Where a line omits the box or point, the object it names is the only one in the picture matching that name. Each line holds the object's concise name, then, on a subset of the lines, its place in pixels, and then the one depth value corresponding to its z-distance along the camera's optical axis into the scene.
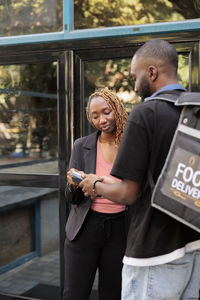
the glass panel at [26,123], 3.03
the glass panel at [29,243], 3.19
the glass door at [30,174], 2.80
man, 1.38
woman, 2.10
